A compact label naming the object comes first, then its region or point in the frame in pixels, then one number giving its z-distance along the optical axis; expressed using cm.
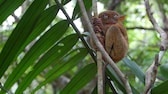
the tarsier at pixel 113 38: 163
